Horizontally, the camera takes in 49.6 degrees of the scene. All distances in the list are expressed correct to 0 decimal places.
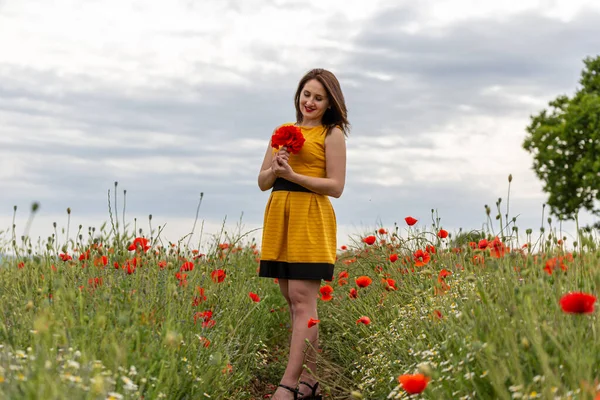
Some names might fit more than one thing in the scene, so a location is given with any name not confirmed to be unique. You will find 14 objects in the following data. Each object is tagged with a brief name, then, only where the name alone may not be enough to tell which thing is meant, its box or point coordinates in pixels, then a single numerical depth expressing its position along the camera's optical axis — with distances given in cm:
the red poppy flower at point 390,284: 528
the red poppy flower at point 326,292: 529
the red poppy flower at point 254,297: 566
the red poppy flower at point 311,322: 472
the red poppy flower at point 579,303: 270
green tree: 2573
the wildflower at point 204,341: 435
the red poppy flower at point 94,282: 484
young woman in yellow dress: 493
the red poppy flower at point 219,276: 571
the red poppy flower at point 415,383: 272
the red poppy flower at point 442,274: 496
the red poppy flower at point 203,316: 490
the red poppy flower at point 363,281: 504
